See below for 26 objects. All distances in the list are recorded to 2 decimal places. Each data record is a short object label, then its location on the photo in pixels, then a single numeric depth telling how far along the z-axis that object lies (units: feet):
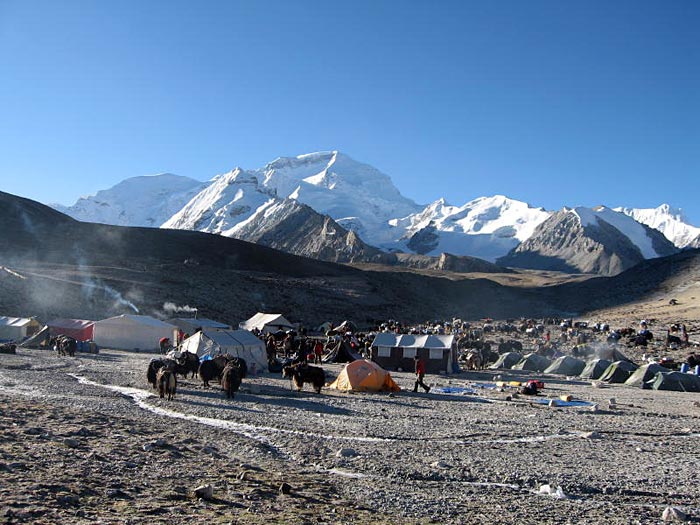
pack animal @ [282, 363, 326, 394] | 82.99
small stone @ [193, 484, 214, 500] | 32.58
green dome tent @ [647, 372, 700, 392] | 100.07
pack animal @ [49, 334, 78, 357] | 121.49
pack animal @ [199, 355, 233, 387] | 83.46
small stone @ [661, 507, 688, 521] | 33.42
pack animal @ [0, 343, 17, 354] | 119.03
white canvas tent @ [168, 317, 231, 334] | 147.88
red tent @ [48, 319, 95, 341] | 145.55
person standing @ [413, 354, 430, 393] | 85.92
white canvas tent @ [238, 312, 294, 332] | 180.45
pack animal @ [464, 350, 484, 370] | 128.47
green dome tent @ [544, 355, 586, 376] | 123.24
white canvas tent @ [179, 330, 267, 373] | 95.30
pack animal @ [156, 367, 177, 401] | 70.44
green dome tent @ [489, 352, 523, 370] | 135.03
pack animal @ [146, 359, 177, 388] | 78.02
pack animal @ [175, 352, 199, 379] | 87.92
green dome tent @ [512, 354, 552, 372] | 128.18
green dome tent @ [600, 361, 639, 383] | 110.22
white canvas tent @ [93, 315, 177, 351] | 144.56
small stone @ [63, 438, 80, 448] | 42.28
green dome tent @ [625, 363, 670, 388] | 103.60
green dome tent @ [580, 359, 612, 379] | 116.47
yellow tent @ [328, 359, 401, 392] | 85.51
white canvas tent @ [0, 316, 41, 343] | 149.48
